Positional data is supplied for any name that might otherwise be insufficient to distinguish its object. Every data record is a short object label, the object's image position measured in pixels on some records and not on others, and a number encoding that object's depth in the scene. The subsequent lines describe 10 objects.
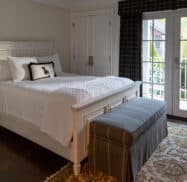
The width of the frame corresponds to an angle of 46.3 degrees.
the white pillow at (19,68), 3.50
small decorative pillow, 3.55
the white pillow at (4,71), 3.56
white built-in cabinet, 4.54
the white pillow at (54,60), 3.98
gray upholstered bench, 2.05
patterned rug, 2.17
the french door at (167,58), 3.74
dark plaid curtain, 3.90
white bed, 2.23
